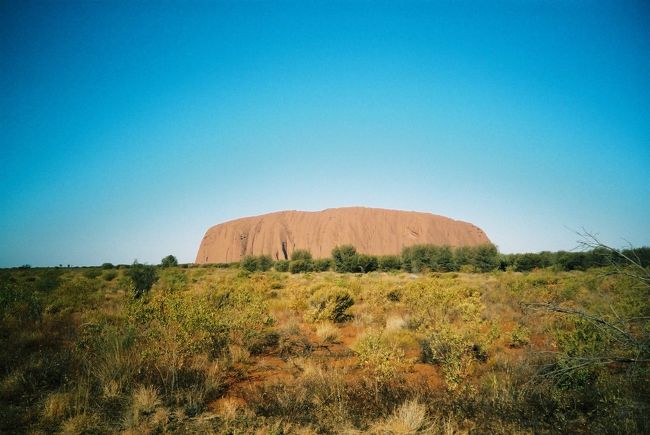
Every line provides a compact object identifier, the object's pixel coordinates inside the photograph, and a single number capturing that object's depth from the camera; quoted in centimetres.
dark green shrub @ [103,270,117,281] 2386
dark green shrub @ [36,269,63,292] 1516
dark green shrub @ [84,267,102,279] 2478
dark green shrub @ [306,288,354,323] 998
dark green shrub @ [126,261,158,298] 1592
